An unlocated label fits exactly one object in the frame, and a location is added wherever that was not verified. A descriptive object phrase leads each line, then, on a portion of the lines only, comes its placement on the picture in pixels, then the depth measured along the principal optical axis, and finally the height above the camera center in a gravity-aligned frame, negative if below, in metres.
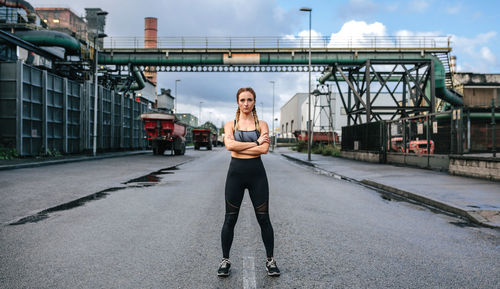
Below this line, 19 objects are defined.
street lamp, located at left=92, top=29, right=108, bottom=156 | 24.57 +3.25
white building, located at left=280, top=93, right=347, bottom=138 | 72.50 +5.39
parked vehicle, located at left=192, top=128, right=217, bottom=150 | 49.24 +0.19
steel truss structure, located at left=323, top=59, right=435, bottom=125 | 25.20 +4.38
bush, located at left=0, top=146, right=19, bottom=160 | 19.22 -0.74
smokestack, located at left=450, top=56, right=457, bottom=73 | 42.95 +8.98
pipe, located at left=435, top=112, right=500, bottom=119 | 12.77 +0.88
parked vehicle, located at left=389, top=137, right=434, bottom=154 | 16.58 -0.25
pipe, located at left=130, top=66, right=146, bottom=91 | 32.90 +5.52
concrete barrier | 11.68 -0.83
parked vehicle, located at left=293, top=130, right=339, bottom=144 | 54.12 +0.44
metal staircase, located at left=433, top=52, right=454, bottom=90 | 30.06 +5.93
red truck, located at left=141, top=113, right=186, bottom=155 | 27.80 +0.73
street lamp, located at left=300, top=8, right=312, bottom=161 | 24.19 +0.69
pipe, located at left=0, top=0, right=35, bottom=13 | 40.69 +14.36
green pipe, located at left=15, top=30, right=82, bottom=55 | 28.19 +7.34
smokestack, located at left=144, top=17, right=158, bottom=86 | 66.71 +19.25
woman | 3.61 -0.35
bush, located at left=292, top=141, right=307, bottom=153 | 41.88 -0.75
